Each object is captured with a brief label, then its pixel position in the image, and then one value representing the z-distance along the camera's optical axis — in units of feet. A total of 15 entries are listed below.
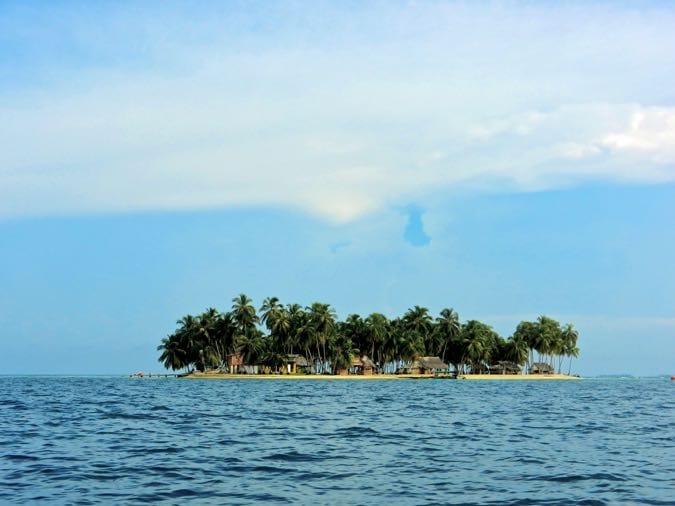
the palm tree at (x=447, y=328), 517.55
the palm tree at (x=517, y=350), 529.86
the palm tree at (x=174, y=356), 487.61
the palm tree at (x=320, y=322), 451.53
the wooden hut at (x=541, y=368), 551.59
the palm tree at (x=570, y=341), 567.59
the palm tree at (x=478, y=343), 490.90
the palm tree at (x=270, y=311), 456.86
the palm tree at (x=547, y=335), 536.83
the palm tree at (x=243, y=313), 457.68
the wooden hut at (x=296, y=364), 465.47
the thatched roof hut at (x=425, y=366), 486.79
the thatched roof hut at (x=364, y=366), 482.69
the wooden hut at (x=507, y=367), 523.83
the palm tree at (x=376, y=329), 475.31
